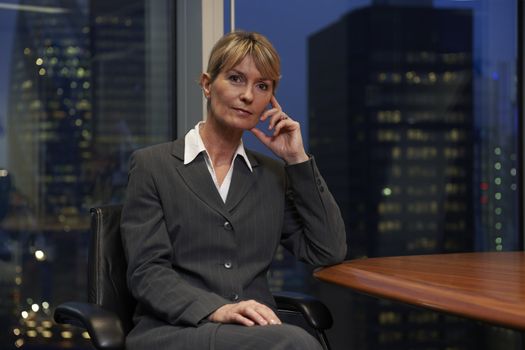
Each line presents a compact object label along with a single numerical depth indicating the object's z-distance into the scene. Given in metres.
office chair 2.22
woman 2.04
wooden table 1.57
